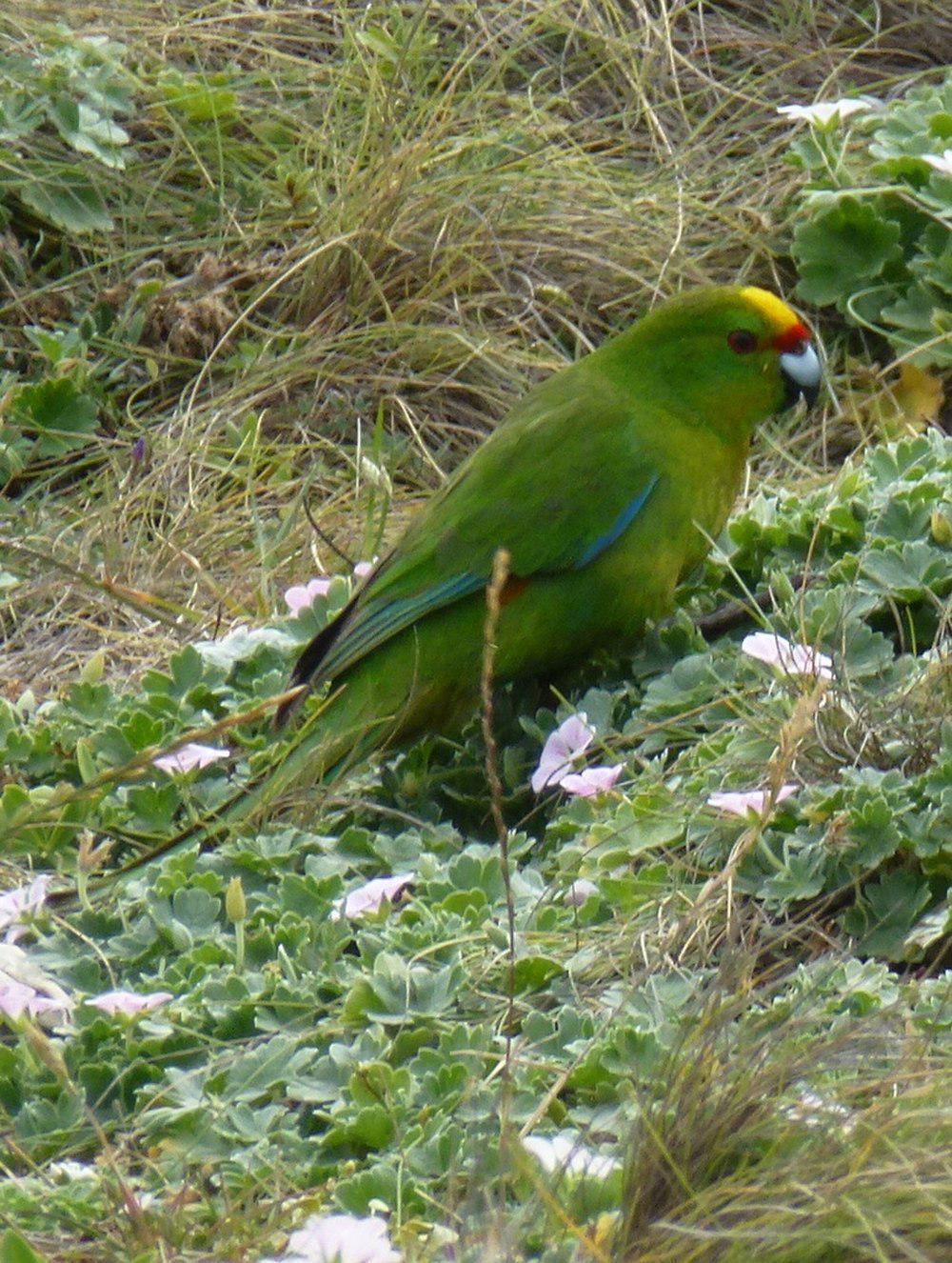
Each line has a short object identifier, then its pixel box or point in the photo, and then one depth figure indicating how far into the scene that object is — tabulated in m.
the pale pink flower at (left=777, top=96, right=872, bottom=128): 8.83
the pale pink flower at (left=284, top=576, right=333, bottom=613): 7.12
